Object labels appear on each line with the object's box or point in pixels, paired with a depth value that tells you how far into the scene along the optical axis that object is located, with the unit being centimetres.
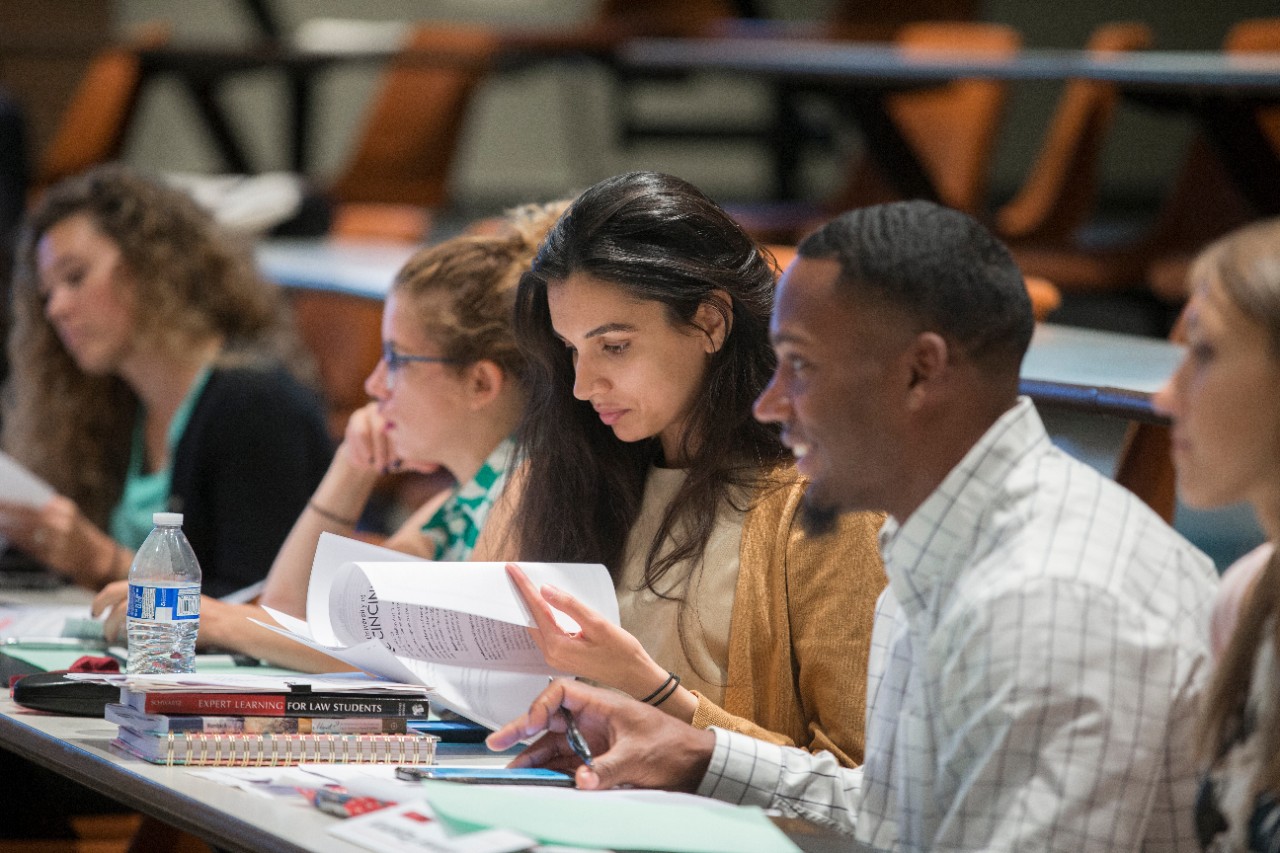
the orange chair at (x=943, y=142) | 1024
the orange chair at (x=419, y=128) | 1283
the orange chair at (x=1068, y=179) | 998
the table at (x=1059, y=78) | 803
